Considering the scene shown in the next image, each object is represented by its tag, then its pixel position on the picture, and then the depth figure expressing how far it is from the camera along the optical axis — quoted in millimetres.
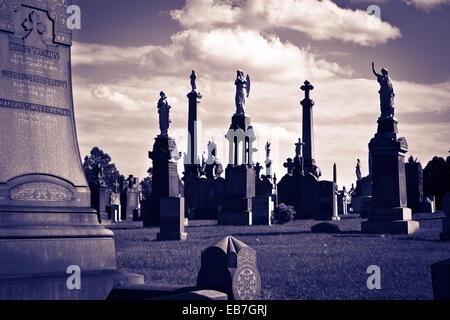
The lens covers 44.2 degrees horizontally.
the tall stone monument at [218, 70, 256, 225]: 27859
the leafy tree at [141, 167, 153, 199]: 86662
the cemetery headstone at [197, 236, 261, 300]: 5961
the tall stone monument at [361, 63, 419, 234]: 18531
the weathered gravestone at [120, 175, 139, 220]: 44094
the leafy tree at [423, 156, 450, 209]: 59828
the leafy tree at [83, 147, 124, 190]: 88806
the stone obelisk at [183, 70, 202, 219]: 37344
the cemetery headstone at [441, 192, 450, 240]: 15016
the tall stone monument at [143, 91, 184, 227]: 26406
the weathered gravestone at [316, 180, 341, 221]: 33222
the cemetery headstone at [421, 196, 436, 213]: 34688
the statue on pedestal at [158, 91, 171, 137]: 26767
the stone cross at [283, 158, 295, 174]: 43906
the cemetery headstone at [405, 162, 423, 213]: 28469
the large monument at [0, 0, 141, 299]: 6195
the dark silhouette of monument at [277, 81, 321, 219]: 34719
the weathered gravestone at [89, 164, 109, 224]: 29822
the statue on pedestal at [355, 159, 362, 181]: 57209
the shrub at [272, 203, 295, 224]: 29453
